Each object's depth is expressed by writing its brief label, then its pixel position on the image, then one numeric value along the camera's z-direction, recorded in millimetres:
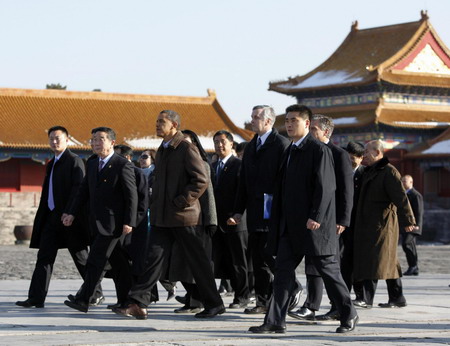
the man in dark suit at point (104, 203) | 16372
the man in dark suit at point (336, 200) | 14969
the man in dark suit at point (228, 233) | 17919
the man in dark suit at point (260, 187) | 16503
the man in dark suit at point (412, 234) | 28995
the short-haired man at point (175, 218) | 15690
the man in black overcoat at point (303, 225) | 14078
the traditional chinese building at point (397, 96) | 70835
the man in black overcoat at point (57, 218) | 17591
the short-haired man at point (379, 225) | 17670
